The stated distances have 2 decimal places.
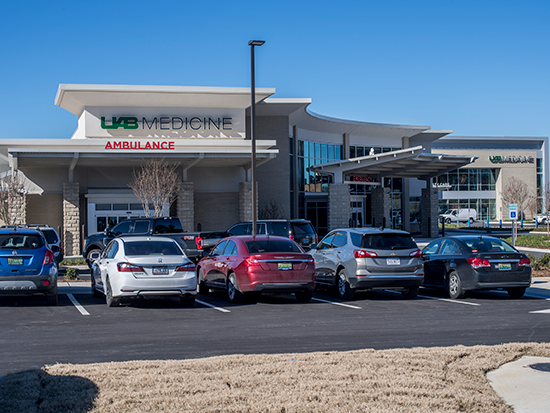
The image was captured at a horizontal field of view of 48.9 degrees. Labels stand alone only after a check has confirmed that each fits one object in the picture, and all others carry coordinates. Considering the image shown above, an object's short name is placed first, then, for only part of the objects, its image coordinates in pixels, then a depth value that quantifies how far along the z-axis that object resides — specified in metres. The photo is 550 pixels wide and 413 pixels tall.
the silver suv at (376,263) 13.91
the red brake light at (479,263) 13.91
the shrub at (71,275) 18.50
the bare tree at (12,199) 30.17
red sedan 13.25
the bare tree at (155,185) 31.56
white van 72.88
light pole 19.36
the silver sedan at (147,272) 12.29
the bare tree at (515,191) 65.69
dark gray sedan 13.93
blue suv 12.58
